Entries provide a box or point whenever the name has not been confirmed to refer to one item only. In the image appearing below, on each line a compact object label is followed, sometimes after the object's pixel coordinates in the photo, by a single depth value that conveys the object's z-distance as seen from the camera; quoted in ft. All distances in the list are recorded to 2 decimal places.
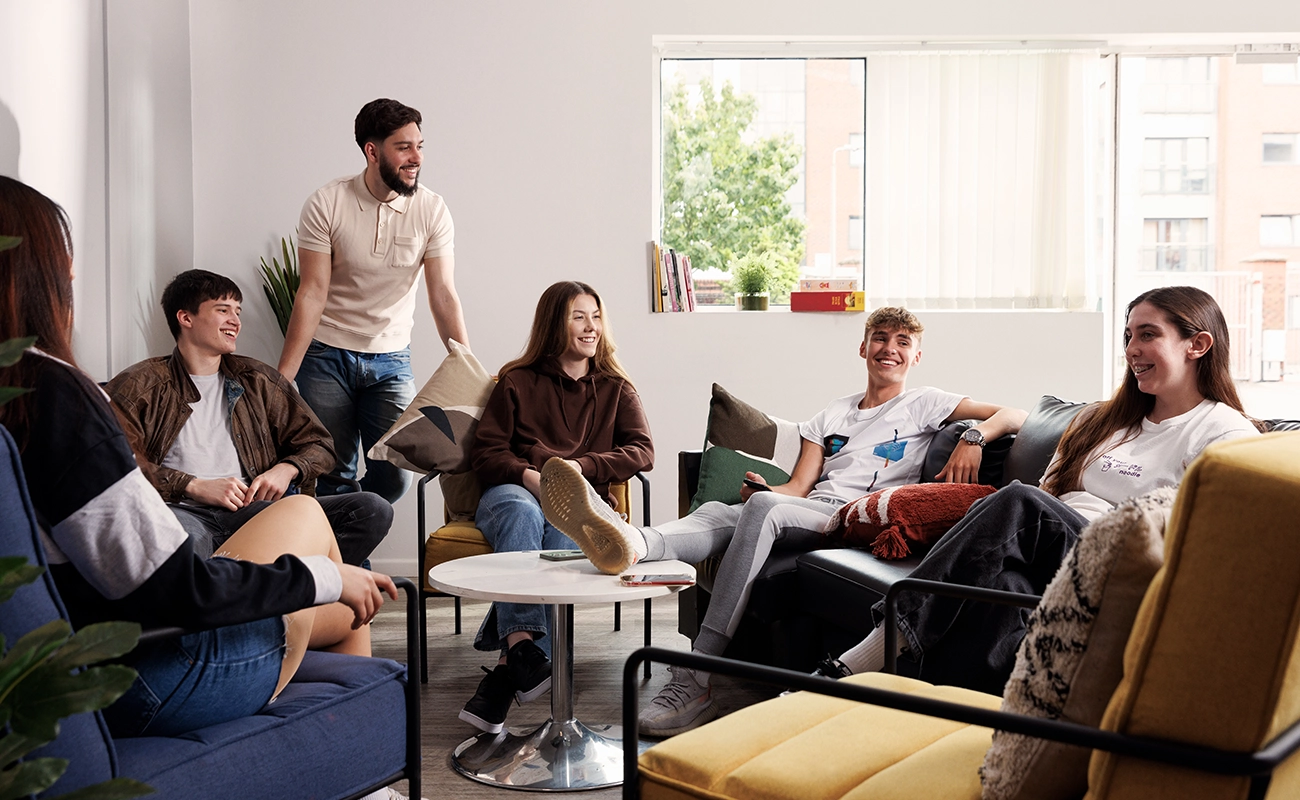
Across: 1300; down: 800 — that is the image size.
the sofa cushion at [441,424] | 11.38
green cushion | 11.02
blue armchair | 3.84
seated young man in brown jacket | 9.47
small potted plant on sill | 15.30
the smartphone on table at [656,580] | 7.59
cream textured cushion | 3.45
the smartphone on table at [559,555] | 8.53
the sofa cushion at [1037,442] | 9.97
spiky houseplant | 14.37
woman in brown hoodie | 11.00
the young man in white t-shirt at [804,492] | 7.84
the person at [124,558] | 4.26
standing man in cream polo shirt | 11.98
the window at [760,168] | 15.85
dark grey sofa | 8.52
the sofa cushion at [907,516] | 9.15
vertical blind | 15.21
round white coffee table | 7.52
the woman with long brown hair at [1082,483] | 7.66
